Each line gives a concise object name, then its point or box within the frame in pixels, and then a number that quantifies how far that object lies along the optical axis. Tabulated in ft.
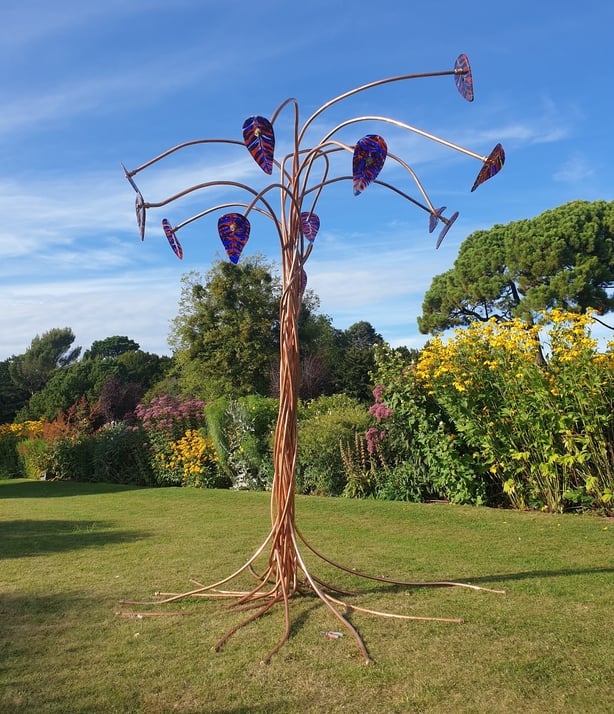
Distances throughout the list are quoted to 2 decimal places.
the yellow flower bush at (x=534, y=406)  20.79
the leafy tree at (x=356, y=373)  52.01
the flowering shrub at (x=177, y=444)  37.19
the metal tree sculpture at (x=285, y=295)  11.19
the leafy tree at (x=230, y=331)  72.49
